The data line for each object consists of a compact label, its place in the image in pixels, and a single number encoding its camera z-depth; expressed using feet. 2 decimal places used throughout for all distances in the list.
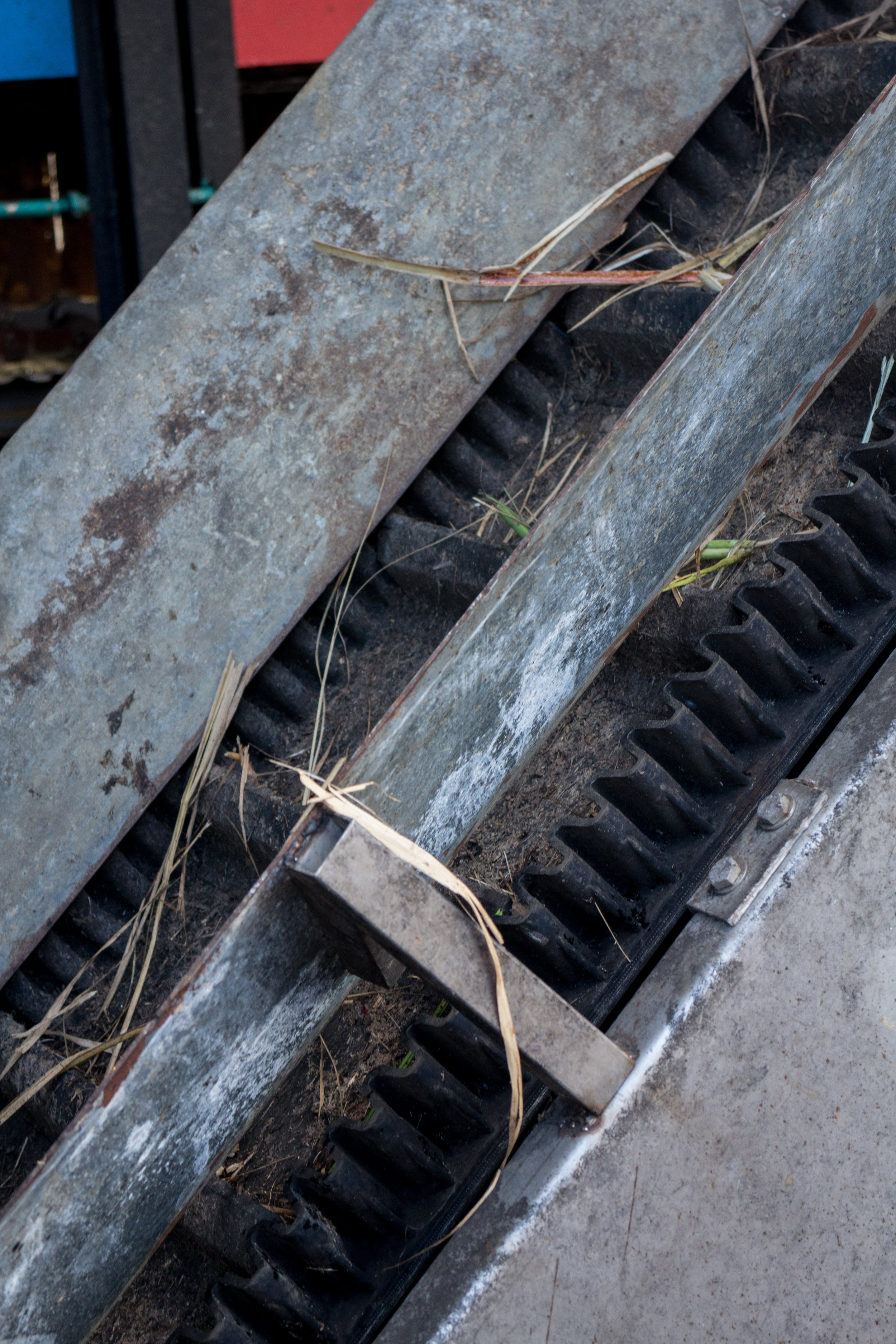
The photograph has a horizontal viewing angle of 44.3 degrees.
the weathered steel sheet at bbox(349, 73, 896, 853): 4.70
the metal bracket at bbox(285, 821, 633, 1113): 3.90
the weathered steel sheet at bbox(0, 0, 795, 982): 6.57
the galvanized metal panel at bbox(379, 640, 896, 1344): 4.16
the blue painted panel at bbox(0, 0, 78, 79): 12.81
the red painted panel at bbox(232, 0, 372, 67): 13.88
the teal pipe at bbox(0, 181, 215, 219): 15.08
